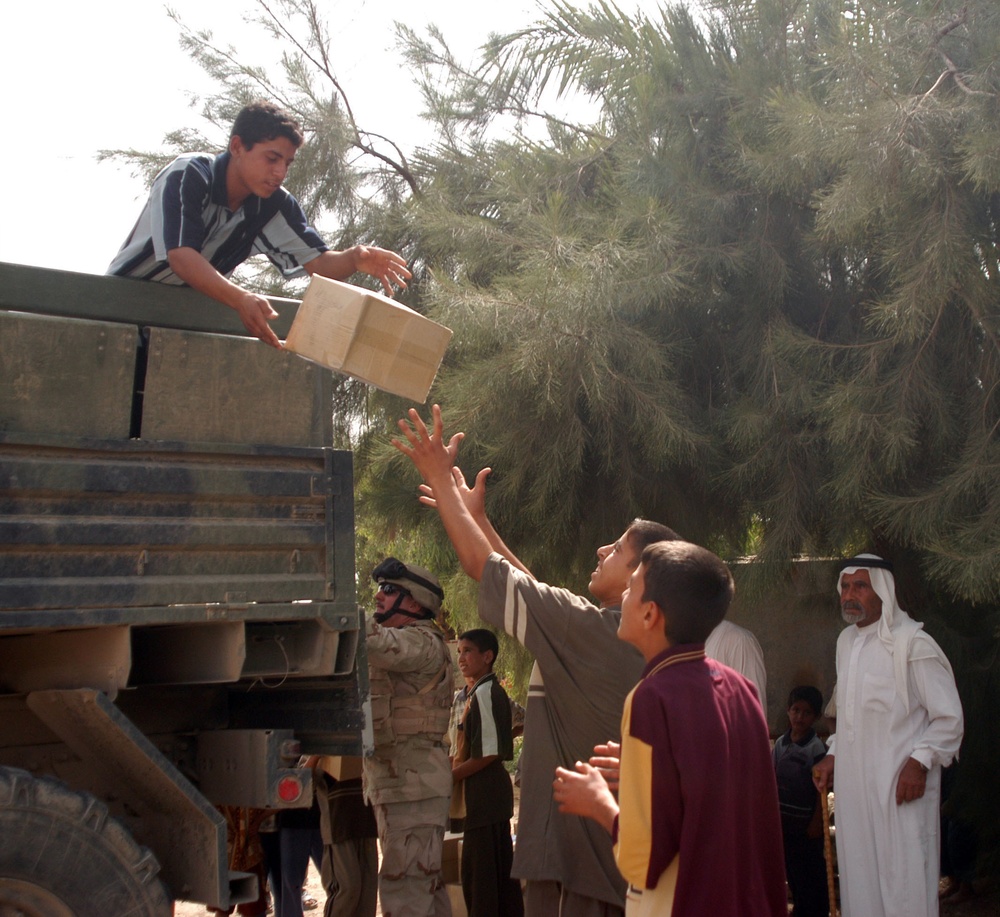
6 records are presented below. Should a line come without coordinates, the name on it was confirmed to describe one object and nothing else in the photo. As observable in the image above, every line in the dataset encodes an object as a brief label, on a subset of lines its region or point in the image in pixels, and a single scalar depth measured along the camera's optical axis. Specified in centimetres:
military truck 300
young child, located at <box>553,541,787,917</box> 230
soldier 488
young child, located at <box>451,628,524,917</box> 541
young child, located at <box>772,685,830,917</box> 593
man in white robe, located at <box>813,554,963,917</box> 505
